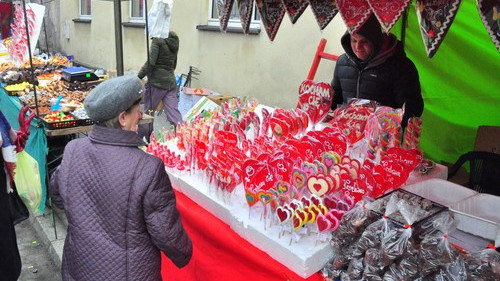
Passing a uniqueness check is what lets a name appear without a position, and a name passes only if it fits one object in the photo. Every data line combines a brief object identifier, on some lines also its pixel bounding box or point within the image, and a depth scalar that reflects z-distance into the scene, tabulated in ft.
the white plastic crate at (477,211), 5.16
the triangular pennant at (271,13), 9.25
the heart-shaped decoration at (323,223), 5.24
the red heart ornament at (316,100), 8.70
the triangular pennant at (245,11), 9.26
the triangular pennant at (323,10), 8.40
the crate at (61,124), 12.00
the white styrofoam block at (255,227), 5.24
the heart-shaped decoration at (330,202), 5.59
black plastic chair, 9.02
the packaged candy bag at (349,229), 4.89
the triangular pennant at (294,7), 8.73
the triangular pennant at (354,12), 6.87
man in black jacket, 9.77
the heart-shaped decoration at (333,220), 5.26
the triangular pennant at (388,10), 5.89
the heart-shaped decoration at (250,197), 6.02
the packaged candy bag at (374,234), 4.50
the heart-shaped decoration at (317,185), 5.45
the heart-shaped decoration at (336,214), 5.28
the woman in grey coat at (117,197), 5.17
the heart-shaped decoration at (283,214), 5.38
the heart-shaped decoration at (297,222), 5.24
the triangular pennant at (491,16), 4.75
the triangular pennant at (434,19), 5.33
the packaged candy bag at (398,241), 4.27
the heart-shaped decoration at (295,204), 5.41
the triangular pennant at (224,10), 9.67
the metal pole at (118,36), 10.69
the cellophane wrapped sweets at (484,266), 3.96
